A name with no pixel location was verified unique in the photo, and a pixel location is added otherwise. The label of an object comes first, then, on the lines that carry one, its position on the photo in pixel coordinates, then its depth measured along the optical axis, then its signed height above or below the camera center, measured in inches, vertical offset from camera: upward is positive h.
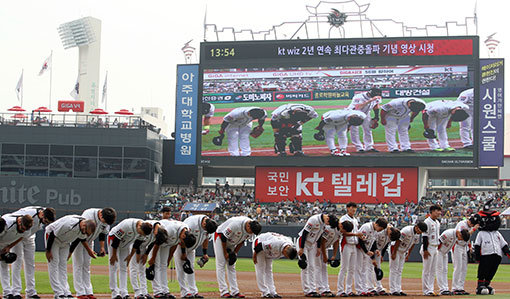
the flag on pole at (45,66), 2233.0 +296.7
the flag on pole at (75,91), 2228.3 +228.6
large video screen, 1681.8 +163.5
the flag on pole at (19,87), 2172.7 +228.2
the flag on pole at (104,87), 2352.2 +252.0
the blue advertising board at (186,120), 1790.1 +121.9
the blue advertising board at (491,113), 1679.4 +144.2
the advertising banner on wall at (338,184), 1768.0 -14.7
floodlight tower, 3206.2 +504.5
